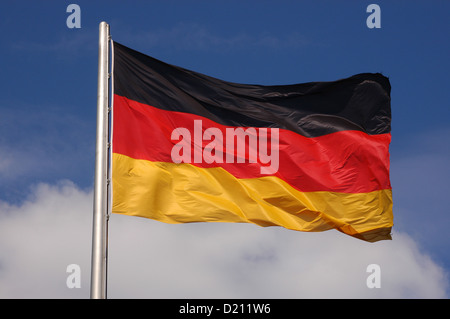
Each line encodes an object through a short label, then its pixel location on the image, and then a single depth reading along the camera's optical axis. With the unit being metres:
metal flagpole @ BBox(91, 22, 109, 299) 10.67
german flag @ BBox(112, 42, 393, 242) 12.95
